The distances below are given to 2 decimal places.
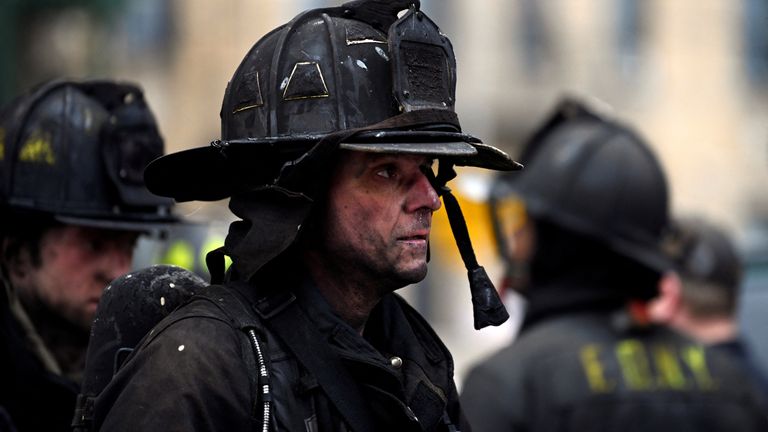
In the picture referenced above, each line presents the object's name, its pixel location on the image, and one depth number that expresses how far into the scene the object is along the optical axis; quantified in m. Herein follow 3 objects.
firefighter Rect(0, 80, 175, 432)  9.79
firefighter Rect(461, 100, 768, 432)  11.16
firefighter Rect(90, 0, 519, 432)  6.67
